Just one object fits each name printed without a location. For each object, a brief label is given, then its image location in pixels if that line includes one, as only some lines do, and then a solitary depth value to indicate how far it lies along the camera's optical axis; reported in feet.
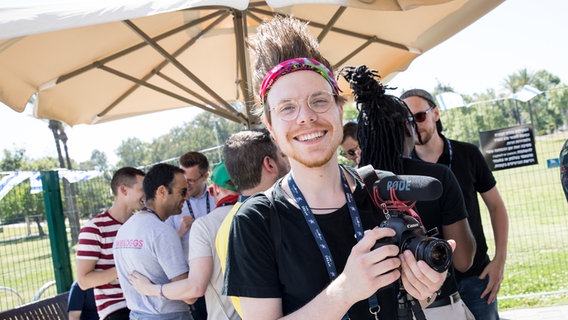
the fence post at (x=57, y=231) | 20.40
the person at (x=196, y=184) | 18.08
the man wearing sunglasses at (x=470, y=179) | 10.73
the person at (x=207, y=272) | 10.02
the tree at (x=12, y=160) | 98.32
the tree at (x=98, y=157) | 203.32
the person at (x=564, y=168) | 10.11
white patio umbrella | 10.15
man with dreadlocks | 7.71
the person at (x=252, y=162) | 9.50
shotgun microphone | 4.75
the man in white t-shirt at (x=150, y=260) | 11.19
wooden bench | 15.03
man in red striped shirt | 13.44
